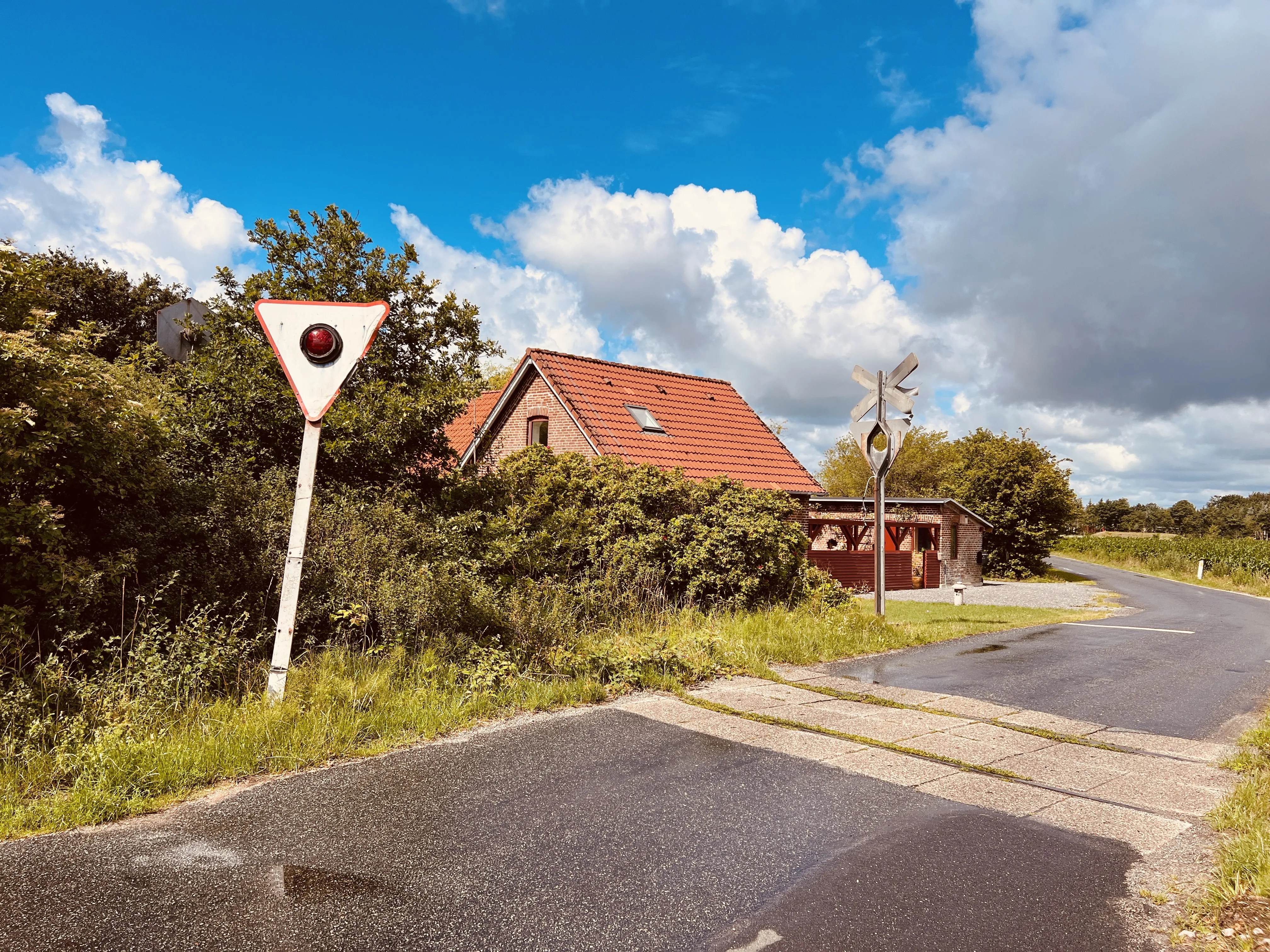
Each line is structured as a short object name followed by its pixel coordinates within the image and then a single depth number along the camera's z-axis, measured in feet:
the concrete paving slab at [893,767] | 15.72
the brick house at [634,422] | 70.95
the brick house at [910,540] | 86.38
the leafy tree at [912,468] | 193.98
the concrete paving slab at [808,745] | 17.16
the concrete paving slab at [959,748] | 17.52
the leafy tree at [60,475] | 15.96
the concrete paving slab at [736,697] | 21.79
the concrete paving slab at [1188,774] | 16.19
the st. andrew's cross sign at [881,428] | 40.40
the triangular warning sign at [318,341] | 17.85
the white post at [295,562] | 17.42
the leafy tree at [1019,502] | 111.55
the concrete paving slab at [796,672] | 26.43
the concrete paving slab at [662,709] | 20.07
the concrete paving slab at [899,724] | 19.20
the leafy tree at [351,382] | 30.35
